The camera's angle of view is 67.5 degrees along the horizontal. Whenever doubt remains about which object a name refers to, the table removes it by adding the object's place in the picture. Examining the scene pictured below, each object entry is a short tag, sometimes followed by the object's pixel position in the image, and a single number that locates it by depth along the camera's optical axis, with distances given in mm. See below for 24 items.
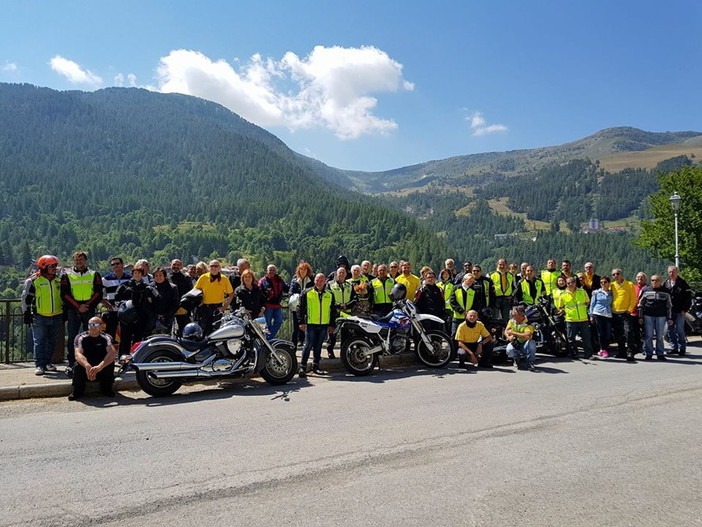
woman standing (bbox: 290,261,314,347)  10069
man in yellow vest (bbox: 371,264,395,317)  10797
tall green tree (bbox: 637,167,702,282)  31453
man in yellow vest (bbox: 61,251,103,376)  8453
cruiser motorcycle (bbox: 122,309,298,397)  7492
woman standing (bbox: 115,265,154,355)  8578
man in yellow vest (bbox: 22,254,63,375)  8250
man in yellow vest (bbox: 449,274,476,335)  10633
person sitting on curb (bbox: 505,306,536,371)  10000
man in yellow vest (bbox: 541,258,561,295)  12078
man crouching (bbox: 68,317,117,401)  7230
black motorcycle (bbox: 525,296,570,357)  11312
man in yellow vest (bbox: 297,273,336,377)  9234
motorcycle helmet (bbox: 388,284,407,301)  10023
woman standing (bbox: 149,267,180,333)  8898
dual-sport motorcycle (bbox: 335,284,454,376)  9344
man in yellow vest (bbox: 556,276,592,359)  10906
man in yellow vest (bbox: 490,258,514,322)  11891
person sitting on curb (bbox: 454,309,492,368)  10023
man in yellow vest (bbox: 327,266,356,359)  10023
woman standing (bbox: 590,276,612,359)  11250
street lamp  17969
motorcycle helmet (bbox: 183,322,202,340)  8055
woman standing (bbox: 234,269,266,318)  9148
